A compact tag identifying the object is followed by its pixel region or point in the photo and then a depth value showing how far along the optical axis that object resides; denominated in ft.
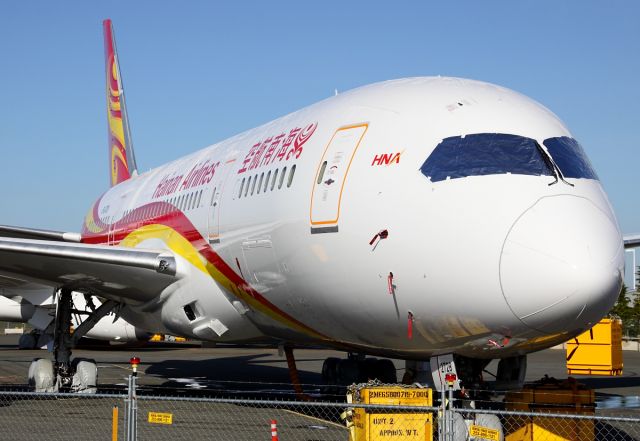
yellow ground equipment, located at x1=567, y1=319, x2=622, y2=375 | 71.67
